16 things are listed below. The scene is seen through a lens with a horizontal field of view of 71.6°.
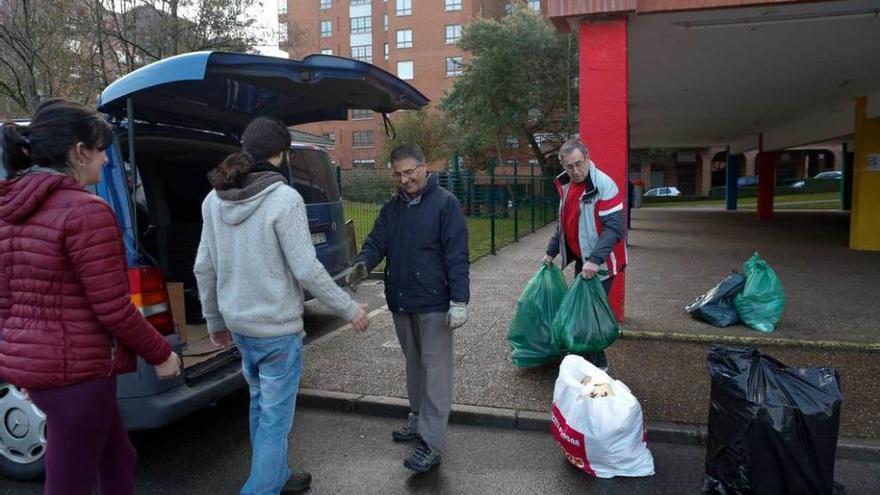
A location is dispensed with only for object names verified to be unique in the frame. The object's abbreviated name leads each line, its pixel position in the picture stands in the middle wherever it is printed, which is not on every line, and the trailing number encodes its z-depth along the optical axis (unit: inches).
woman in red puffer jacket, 79.6
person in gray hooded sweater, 104.3
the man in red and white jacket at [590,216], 170.2
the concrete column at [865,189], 448.1
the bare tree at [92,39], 443.5
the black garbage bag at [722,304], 237.5
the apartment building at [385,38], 2193.7
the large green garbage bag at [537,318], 183.9
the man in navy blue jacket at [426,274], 130.2
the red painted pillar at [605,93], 227.0
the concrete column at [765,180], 834.8
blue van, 125.6
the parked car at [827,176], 1714.1
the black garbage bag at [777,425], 108.5
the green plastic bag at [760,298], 229.0
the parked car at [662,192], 1791.3
